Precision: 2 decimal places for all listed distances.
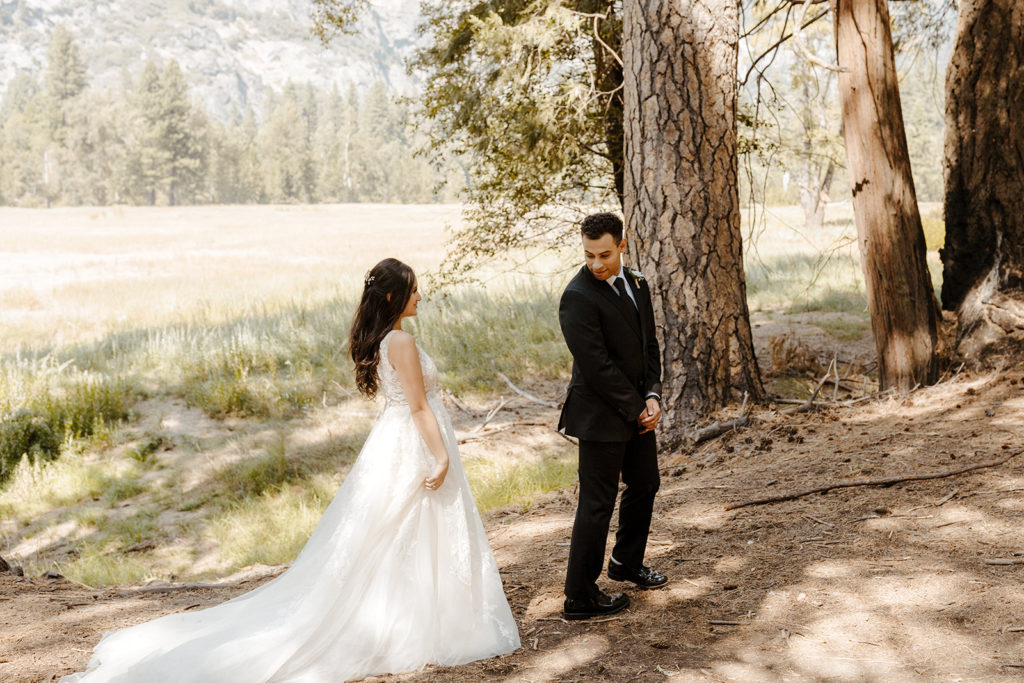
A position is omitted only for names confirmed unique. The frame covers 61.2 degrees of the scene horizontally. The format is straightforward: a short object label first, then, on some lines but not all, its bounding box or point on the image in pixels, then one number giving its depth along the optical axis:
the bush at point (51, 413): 11.16
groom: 4.16
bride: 4.14
